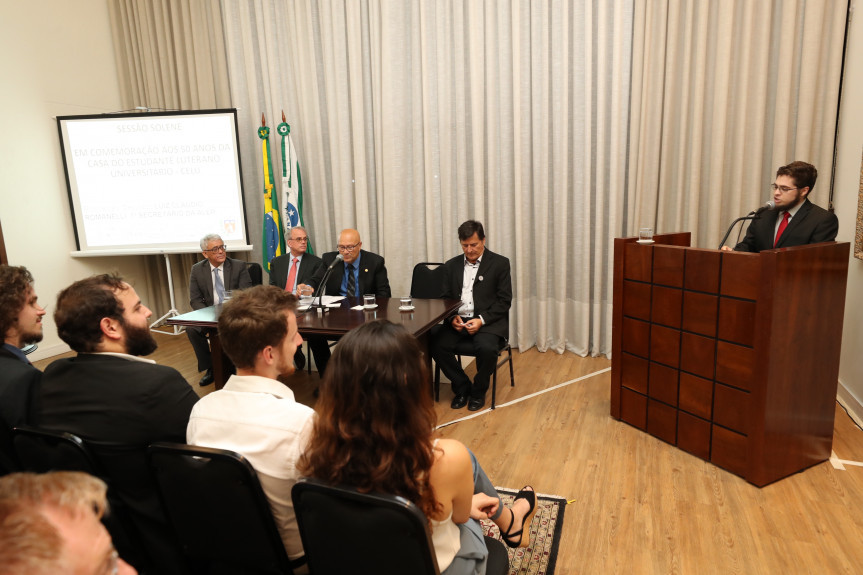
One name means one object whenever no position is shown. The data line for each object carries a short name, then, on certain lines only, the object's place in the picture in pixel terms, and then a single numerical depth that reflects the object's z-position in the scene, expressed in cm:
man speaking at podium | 288
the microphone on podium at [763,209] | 297
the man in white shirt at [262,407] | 134
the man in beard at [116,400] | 150
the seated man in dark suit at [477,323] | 364
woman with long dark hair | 115
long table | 301
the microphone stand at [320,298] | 345
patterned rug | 207
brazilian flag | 520
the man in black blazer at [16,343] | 168
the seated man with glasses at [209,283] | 427
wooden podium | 242
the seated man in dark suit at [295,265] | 431
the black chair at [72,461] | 145
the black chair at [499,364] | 361
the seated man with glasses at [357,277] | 419
